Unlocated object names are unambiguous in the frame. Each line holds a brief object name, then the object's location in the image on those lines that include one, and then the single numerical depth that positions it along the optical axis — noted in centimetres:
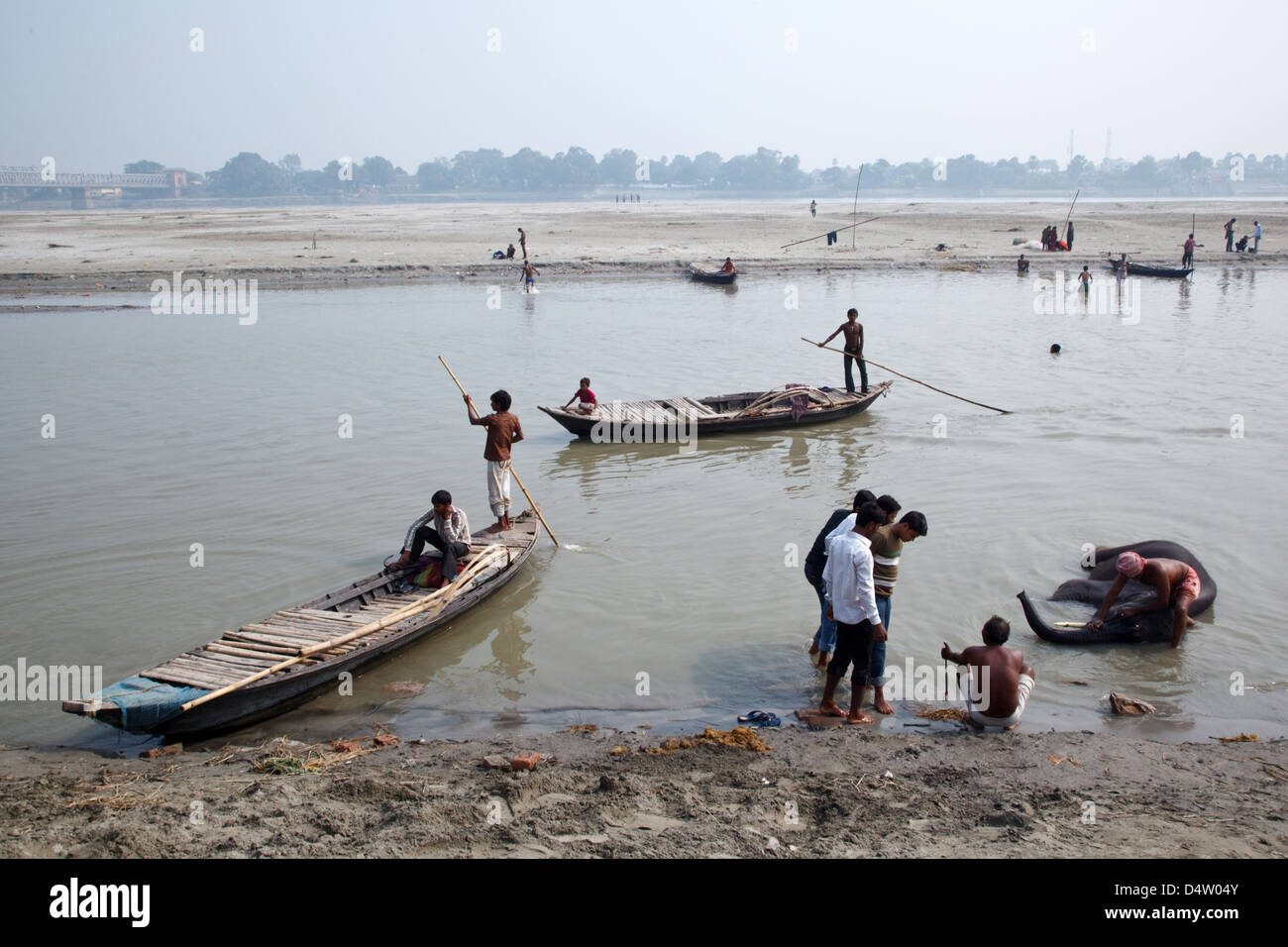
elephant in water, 816
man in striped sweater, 664
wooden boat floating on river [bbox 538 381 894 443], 1467
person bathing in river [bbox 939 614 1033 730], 655
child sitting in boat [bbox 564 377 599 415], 1451
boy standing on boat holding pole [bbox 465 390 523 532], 1054
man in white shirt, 630
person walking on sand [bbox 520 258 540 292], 3219
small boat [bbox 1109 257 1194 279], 3416
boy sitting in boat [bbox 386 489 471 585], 891
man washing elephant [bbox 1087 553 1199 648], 797
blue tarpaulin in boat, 621
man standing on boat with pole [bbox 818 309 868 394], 1670
